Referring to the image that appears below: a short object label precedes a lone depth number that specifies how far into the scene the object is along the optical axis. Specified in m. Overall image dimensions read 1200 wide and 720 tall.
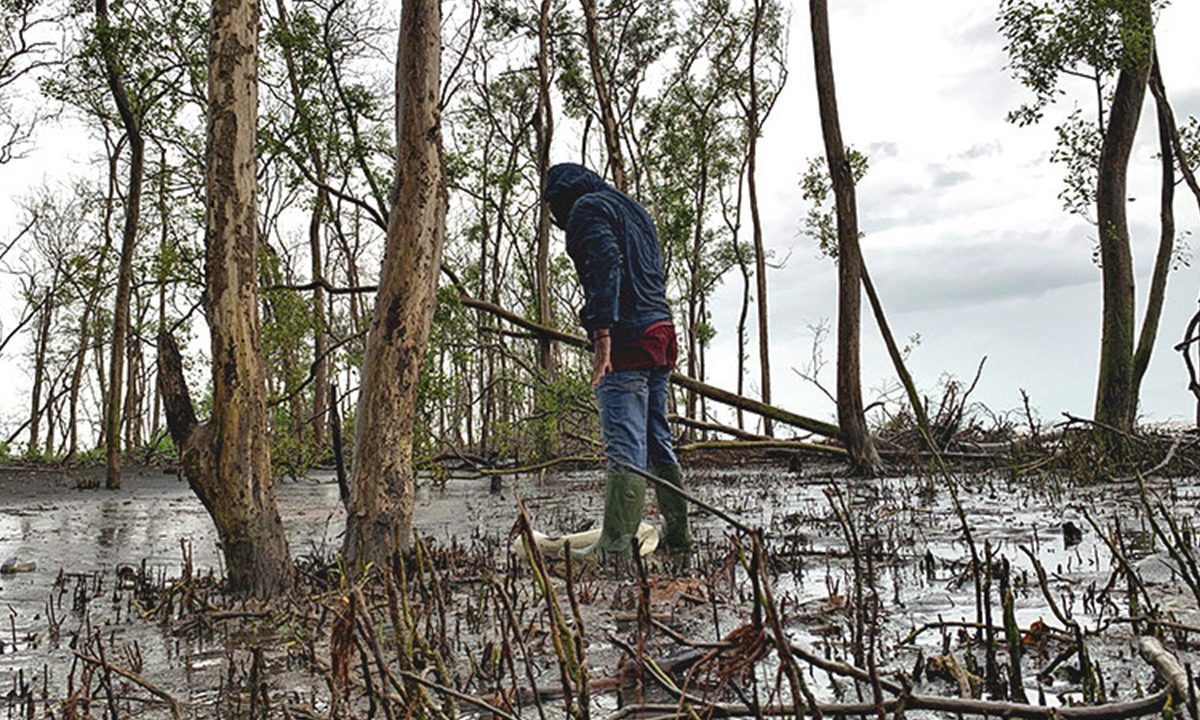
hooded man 5.48
